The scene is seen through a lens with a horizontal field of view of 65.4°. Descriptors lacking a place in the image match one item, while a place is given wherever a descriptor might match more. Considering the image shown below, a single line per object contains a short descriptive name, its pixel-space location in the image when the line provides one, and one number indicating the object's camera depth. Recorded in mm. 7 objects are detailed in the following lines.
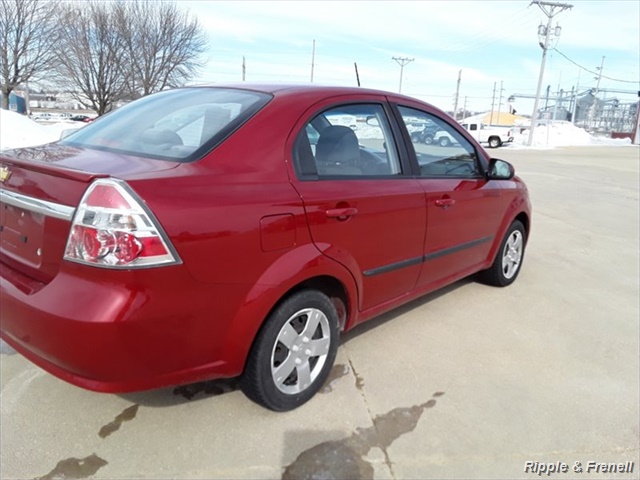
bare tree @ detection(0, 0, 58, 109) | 25031
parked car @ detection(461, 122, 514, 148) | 39019
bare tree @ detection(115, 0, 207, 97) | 30016
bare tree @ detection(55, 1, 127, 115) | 27922
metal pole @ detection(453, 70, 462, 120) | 59975
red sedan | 1889
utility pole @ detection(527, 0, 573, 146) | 33719
